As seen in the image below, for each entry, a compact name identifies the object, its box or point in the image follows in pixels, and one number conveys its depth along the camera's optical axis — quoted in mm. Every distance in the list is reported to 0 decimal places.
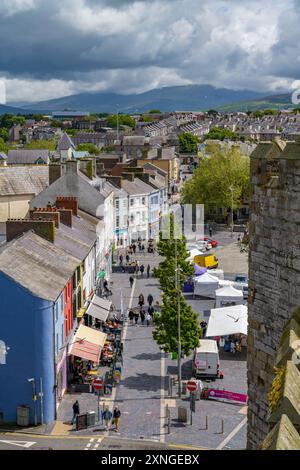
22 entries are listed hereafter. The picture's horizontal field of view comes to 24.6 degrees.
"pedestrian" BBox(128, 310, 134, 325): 44000
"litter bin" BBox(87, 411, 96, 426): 27312
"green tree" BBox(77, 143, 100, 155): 162500
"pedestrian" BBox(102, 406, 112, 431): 27609
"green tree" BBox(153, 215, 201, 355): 33031
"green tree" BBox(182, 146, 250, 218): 82688
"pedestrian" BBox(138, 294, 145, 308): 46750
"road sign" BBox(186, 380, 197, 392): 28000
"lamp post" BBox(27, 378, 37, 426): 28172
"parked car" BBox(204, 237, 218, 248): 71062
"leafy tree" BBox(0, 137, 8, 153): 166125
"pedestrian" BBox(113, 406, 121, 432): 26891
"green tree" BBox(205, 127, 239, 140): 195125
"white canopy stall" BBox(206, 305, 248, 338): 36625
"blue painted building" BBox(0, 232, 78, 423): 28125
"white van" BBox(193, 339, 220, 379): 32875
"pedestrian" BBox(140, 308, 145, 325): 43719
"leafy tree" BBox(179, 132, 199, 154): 182375
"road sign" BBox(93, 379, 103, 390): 29062
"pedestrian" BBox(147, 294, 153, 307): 46809
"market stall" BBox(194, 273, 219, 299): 49938
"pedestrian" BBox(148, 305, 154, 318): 44812
